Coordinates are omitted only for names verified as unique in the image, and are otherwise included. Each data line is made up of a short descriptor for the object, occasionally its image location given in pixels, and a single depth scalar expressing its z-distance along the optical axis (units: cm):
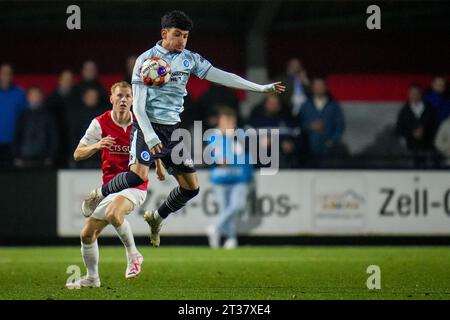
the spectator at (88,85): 1606
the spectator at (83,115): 1591
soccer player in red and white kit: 1011
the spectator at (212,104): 1670
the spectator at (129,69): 1598
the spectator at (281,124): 1645
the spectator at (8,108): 1670
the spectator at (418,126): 1683
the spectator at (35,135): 1628
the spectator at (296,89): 1750
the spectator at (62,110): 1642
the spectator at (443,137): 1730
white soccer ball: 966
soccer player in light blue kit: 970
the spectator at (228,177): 1612
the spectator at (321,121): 1677
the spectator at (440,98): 1742
